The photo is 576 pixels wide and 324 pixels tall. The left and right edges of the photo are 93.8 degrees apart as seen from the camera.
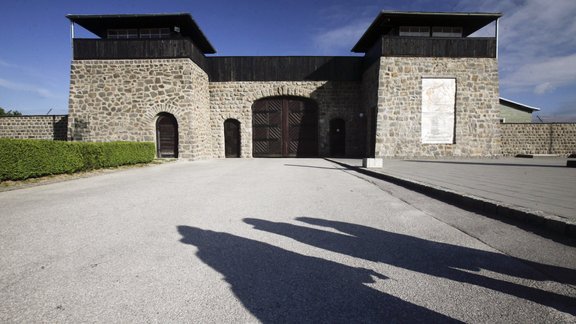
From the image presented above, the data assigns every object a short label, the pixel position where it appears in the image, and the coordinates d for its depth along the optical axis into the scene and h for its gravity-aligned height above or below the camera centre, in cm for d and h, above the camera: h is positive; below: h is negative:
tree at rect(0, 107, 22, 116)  3758 +457
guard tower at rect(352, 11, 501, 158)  1453 +279
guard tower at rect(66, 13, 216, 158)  1479 +315
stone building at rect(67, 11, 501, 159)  1460 +326
